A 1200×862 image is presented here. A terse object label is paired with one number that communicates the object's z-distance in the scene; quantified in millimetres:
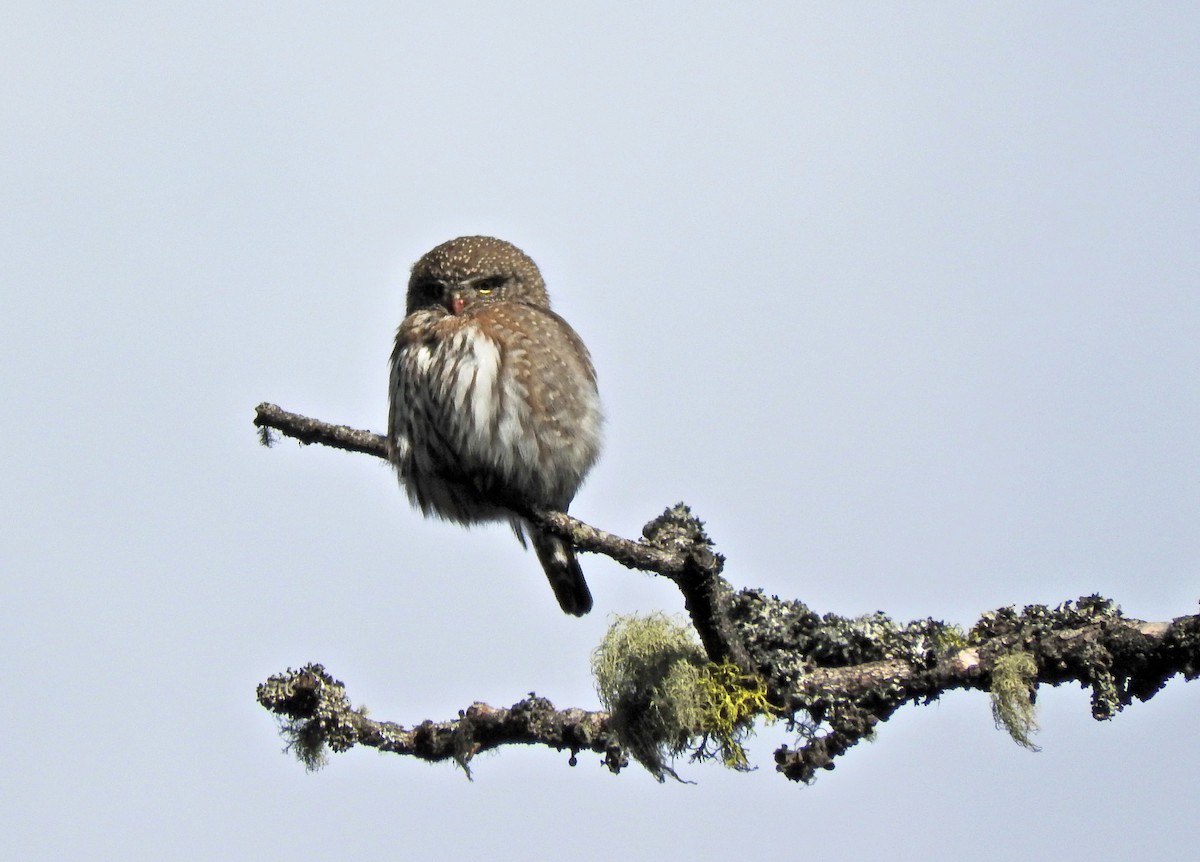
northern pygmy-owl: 12711
